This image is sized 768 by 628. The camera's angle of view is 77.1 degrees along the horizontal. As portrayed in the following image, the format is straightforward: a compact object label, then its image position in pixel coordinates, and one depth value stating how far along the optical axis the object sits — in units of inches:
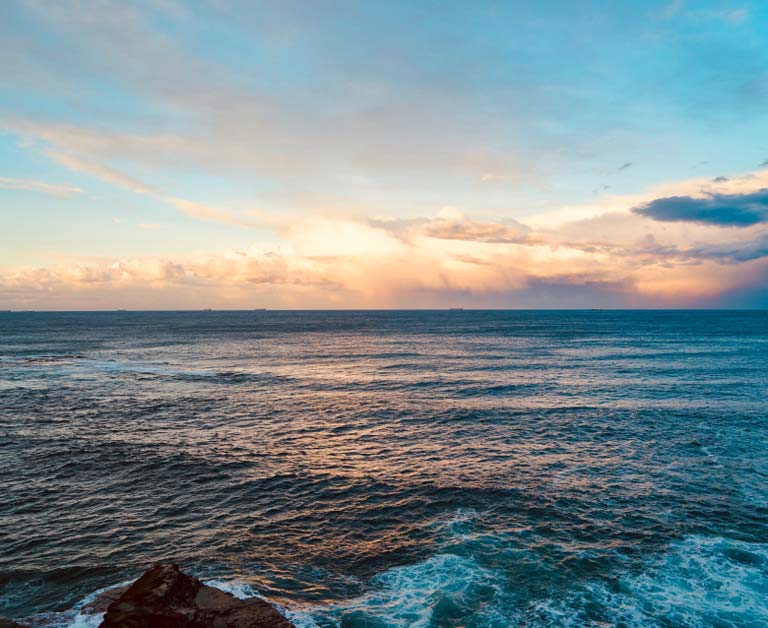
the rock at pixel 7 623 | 545.6
